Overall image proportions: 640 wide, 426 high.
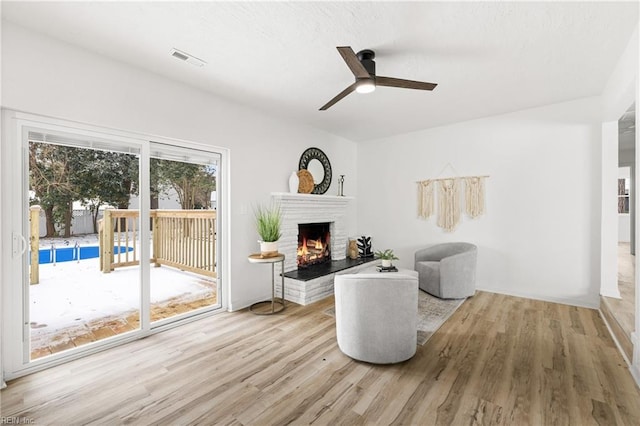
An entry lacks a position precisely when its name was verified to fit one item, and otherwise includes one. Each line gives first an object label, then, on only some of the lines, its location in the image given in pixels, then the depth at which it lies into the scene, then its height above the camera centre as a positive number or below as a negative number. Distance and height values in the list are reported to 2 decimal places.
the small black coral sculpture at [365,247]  5.17 -0.67
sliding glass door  2.12 -0.25
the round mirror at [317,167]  4.51 +0.75
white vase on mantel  4.14 +0.42
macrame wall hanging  4.20 +0.20
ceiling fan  2.30 +1.10
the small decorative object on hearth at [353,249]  5.12 -0.71
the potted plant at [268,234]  3.34 -0.28
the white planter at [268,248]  3.33 -0.44
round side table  3.22 -0.73
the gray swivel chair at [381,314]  2.14 -0.82
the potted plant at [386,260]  3.41 -0.61
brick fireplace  3.71 -0.28
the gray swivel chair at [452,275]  3.69 -0.88
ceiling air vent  2.38 +1.37
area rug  2.78 -1.20
